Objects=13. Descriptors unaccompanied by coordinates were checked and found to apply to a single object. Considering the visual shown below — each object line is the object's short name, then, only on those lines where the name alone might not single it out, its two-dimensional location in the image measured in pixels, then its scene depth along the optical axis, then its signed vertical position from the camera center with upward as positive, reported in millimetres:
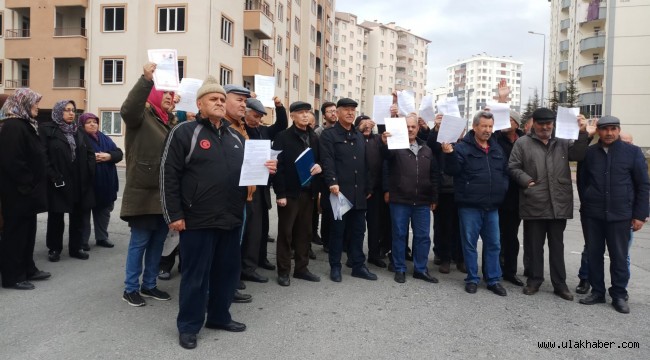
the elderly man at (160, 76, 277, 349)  4055 -414
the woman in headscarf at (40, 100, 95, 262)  6488 -476
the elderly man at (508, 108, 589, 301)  5879 -405
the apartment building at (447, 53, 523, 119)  187625 +31090
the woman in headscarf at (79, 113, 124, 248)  7348 -532
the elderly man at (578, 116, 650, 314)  5488 -475
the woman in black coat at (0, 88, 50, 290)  5445 -496
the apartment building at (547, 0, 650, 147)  47688 +9486
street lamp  42881 +8428
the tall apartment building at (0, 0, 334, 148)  29344 +6036
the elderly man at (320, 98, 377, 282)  6289 -354
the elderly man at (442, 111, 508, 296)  6012 -476
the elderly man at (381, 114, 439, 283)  6434 -594
